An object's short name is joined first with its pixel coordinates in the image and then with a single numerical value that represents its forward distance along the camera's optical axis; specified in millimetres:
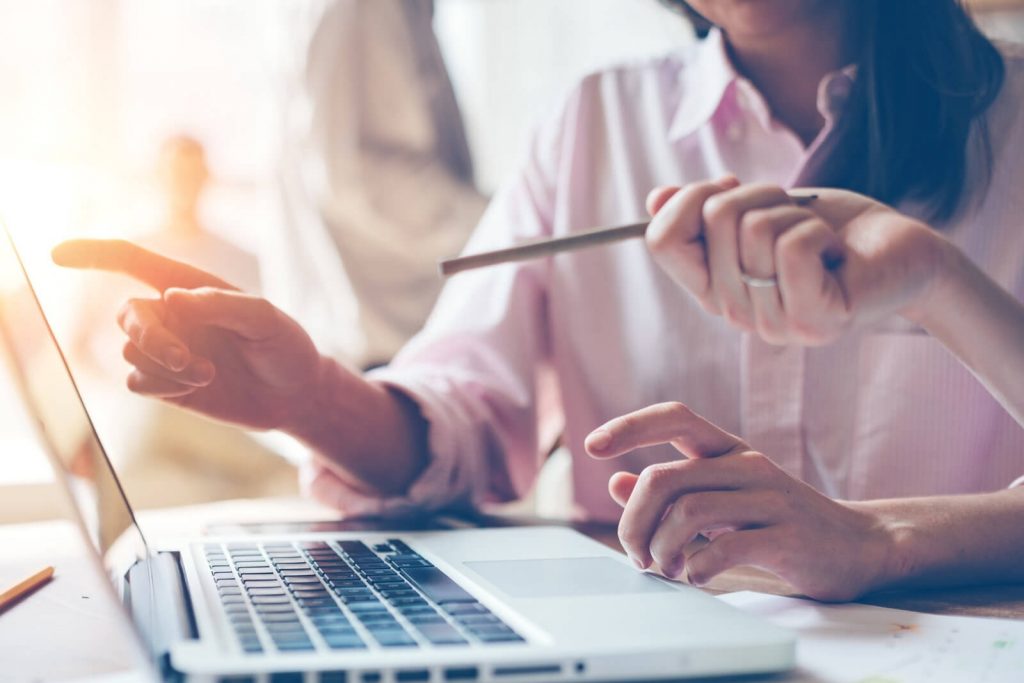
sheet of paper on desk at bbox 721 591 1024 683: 353
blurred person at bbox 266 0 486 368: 1363
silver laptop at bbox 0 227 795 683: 316
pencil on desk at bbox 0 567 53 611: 506
